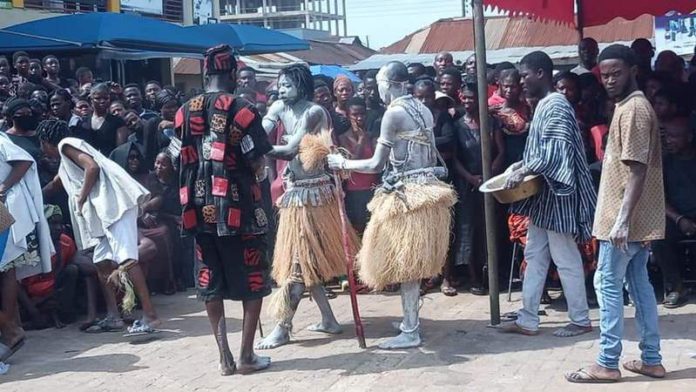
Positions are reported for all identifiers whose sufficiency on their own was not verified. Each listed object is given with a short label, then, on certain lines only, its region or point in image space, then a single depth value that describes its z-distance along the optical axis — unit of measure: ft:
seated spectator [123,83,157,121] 34.04
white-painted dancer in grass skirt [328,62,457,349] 20.58
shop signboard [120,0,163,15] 72.69
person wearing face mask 25.02
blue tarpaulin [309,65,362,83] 62.69
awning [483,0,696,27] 33.94
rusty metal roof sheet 82.24
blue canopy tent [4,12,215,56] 43.32
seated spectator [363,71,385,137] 28.86
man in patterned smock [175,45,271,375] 18.99
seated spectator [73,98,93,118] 30.94
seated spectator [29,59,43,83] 36.94
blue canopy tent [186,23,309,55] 51.87
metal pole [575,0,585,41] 35.63
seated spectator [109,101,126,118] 30.91
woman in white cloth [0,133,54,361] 21.93
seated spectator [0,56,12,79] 35.13
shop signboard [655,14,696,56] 73.15
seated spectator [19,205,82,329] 25.13
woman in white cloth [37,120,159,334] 24.08
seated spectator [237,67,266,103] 36.09
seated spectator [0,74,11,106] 33.55
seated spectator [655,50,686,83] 30.50
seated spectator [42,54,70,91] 38.01
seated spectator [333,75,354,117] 29.09
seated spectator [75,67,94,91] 38.81
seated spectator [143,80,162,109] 37.01
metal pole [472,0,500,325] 21.77
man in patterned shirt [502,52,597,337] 20.77
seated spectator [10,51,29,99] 36.67
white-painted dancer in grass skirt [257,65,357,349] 21.62
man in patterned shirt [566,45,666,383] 16.84
